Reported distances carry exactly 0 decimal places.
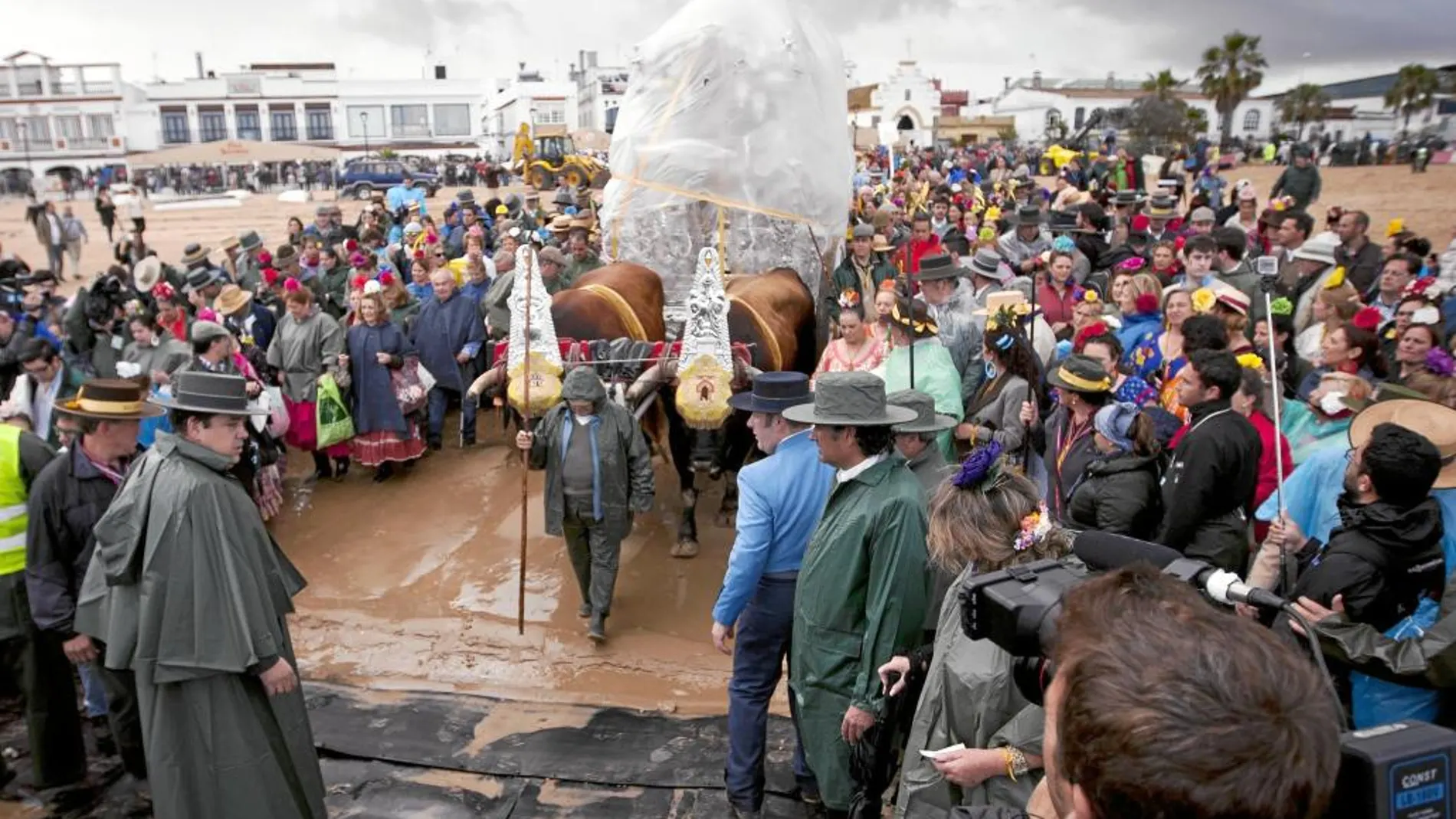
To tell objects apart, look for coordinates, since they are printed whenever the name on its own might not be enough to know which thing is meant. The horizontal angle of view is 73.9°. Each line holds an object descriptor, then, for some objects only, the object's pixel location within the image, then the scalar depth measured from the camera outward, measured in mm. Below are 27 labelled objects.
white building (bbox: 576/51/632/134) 63781
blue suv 39156
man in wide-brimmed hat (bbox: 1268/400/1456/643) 2889
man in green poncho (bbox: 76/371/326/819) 3459
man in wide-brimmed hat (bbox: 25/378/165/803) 4195
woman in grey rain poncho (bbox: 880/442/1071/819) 2406
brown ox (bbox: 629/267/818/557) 6477
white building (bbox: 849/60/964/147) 62406
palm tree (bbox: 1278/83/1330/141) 49062
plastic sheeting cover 8398
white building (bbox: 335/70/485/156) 65312
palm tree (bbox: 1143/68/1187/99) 44531
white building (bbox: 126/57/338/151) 63312
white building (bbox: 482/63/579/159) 59125
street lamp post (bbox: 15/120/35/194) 57125
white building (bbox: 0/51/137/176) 57406
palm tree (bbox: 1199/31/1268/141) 42812
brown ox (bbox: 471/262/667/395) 7023
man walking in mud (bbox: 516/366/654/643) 5594
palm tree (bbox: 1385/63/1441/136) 47406
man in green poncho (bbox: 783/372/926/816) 3324
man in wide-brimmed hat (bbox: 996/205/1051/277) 10078
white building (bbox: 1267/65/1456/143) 48831
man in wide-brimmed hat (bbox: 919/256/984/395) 6469
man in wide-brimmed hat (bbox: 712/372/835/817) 3787
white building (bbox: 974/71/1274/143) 67750
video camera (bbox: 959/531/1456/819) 1292
